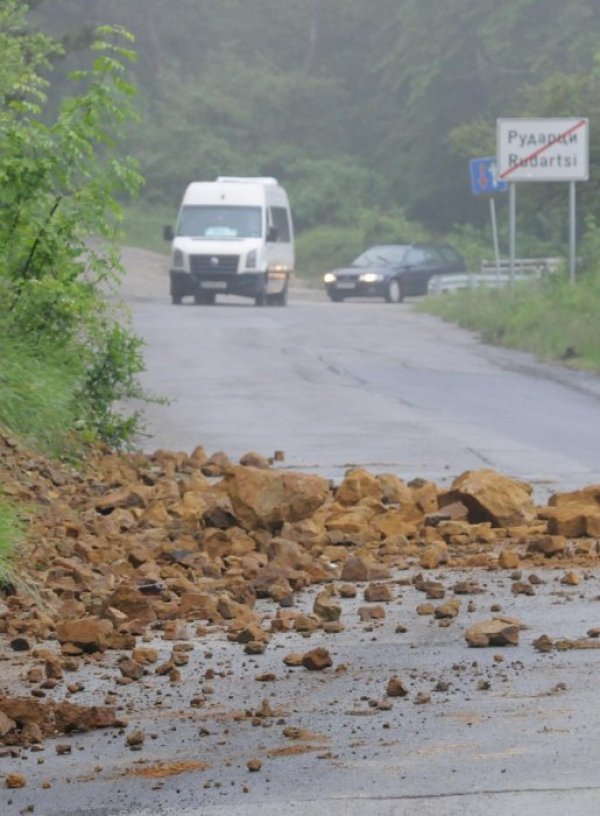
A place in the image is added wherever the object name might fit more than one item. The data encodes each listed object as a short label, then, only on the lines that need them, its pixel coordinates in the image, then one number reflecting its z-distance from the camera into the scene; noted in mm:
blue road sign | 85019
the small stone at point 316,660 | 14079
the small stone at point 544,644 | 14327
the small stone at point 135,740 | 11966
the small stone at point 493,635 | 14575
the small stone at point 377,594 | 17044
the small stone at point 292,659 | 14257
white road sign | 68981
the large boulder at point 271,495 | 20403
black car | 103409
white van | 88858
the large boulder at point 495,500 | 20806
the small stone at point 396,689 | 12957
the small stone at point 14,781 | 11130
